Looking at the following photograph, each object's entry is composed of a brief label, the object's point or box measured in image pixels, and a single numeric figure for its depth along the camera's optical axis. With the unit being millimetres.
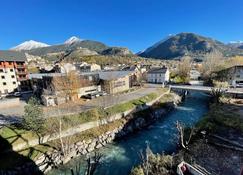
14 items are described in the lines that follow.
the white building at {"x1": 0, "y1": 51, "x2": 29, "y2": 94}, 49281
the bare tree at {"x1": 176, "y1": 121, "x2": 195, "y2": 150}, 21139
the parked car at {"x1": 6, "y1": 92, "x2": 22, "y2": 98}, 47156
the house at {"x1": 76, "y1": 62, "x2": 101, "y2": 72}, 80788
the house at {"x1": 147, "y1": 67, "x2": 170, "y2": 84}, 67875
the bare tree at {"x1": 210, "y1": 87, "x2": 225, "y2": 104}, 40856
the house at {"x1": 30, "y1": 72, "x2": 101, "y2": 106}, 36650
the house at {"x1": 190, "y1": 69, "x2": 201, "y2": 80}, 82275
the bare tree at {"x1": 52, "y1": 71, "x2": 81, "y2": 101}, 37438
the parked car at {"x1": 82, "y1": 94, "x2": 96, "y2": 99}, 41331
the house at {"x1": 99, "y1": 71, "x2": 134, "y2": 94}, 46281
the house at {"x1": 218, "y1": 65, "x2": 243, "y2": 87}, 55491
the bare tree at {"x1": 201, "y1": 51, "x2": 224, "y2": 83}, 63219
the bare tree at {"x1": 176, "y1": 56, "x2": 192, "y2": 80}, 68500
